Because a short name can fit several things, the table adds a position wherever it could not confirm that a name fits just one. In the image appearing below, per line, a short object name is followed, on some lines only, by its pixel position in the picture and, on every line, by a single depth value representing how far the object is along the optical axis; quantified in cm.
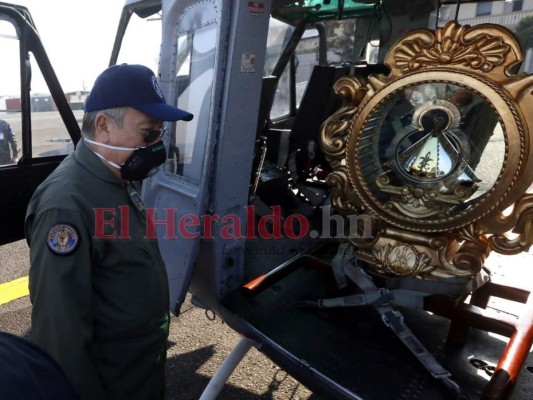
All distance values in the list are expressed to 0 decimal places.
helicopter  162
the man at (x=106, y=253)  119
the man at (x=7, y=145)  301
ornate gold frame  154
